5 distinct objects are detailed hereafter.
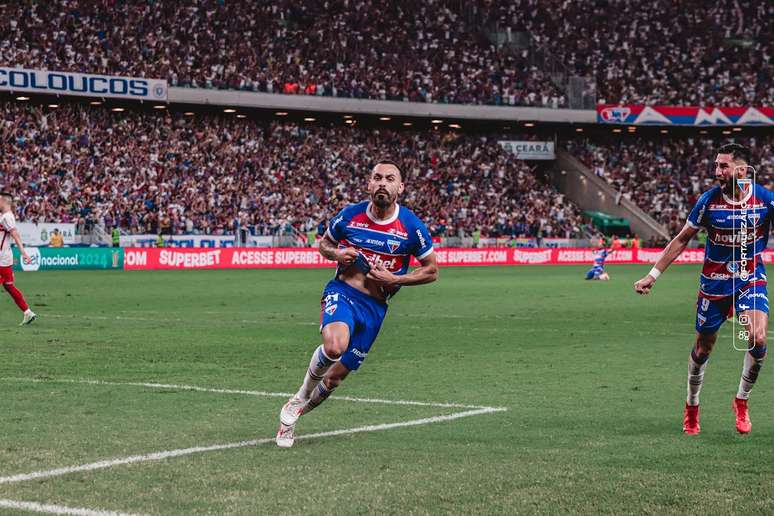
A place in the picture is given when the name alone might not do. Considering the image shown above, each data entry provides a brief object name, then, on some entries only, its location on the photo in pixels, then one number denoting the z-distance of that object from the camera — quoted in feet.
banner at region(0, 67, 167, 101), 163.11
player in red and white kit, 61.77
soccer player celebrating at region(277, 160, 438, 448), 27.30
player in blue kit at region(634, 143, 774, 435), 29.35
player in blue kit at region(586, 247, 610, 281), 128.67
